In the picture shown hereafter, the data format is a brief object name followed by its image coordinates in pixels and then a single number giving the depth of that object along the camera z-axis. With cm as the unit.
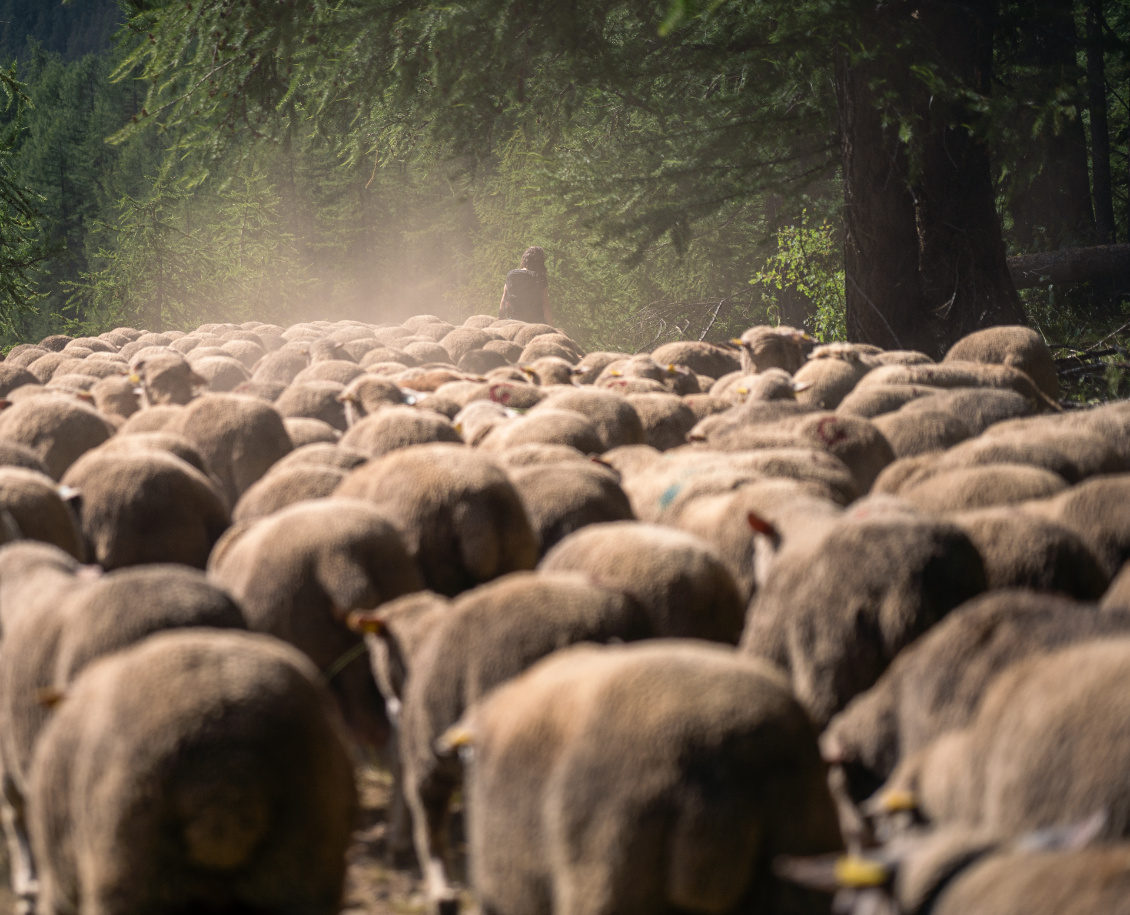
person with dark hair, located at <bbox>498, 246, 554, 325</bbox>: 4031
